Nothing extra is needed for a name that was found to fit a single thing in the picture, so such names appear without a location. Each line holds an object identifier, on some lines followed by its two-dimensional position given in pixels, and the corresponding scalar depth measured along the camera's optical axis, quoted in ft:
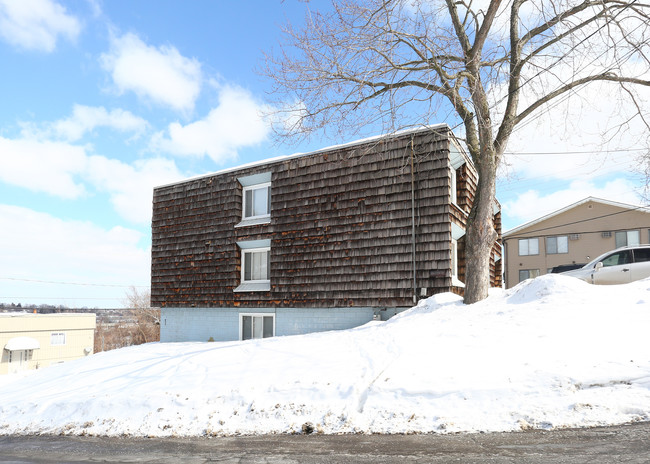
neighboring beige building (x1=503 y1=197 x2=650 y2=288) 110.73
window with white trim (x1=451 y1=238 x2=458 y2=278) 49.46
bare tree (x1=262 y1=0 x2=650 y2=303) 37.45
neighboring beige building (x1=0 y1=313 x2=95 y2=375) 120.57
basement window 53.62
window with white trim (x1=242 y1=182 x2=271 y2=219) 55.88
